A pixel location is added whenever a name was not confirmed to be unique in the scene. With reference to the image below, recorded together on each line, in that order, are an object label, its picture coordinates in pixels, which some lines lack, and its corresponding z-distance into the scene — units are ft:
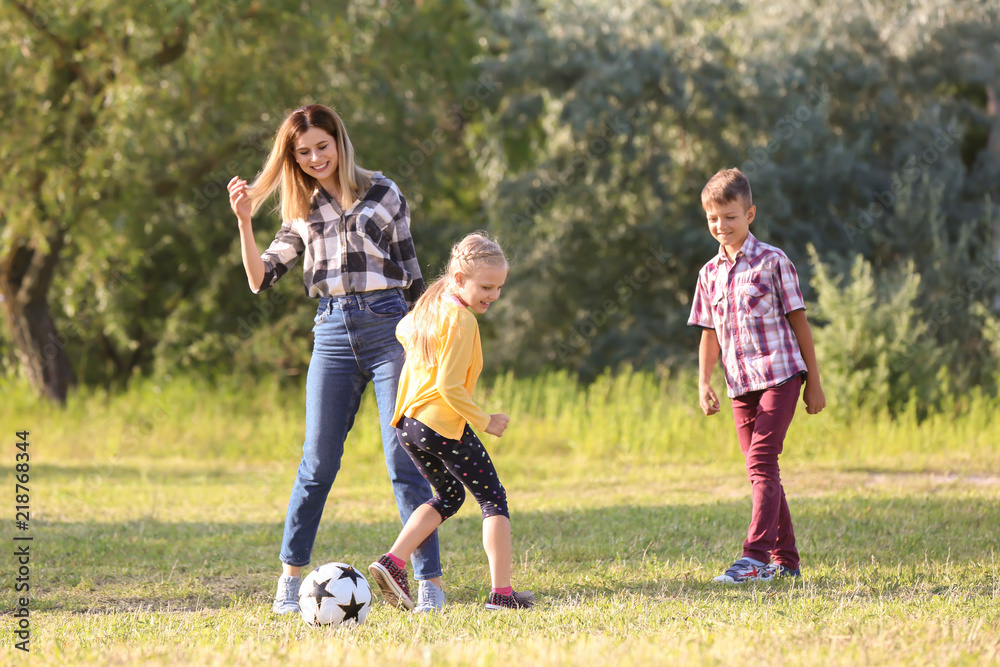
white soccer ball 27.25
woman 29.48
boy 33.09
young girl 27.58
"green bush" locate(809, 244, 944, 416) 71.56
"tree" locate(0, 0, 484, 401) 81.61
